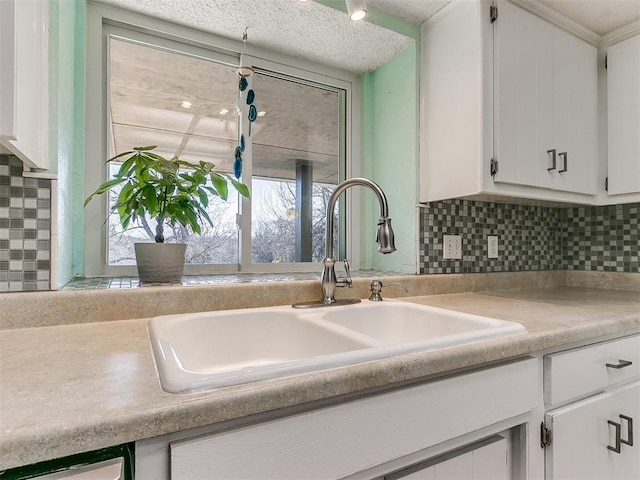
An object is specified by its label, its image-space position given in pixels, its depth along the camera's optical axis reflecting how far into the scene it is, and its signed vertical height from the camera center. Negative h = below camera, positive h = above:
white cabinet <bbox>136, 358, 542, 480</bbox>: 0.50 -0.32
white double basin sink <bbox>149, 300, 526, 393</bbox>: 0.69 -0.23
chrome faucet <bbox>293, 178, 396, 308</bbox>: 1.14 -0.07
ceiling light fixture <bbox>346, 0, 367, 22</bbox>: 1.17 +0.77
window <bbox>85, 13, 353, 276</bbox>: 1.32 +0.45
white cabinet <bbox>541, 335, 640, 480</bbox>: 0.88 -0.44
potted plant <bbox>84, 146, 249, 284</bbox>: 1.05 +0.14
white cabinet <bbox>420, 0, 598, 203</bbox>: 1.29 +0.53
